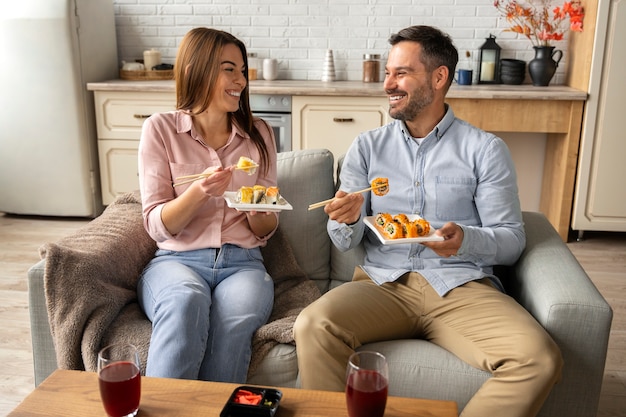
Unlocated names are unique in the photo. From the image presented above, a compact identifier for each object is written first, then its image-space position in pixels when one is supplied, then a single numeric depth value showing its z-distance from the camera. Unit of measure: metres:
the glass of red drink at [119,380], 1.13
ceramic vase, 3.74
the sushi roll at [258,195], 1.76
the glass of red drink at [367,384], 1.11
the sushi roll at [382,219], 1.76
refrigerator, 3.71
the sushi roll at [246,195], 1.75
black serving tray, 1.21
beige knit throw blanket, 1.69
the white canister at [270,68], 4.04
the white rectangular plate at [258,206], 1.71
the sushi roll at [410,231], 1.68
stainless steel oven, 3.71
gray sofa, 1.63
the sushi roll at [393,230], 1.68
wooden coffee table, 1.23
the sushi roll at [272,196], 1.77
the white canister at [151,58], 4.14
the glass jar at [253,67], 4.07
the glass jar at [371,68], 3.98
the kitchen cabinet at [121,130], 3.83
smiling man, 1.58
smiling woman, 1.69
